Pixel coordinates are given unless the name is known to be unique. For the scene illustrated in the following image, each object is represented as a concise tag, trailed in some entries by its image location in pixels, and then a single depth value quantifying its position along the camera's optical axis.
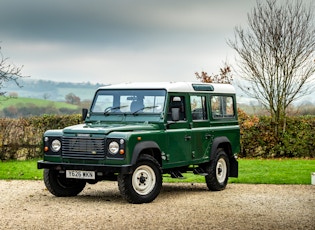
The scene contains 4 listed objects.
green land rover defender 11.90
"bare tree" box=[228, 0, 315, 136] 26.69
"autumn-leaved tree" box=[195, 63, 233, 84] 28.47
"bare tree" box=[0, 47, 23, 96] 22.73
